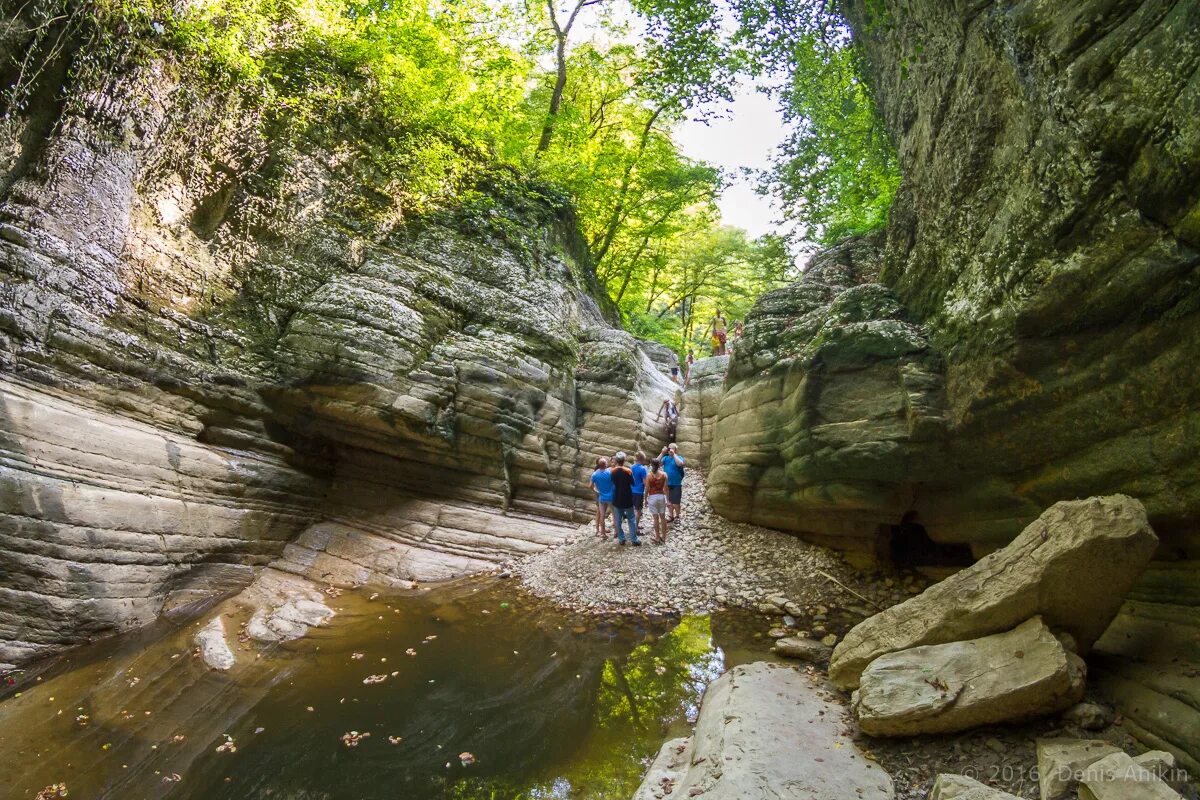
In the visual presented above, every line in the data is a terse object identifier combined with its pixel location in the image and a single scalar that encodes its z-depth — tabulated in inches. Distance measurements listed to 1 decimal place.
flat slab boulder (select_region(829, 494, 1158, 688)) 204.2
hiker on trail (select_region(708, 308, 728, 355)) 910.4
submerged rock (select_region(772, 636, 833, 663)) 312.3
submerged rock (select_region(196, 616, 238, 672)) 336.5
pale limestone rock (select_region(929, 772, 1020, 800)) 153.0
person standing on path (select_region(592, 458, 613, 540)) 518.9
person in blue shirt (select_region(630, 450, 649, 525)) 525.3
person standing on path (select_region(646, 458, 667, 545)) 512.1
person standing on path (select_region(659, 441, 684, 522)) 534.6
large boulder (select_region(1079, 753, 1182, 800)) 136.3
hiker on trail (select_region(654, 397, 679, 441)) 709.3
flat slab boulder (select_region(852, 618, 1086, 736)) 195.2
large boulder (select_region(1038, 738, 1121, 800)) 159.8
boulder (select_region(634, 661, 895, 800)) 183.2
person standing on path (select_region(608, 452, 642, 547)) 495.2
